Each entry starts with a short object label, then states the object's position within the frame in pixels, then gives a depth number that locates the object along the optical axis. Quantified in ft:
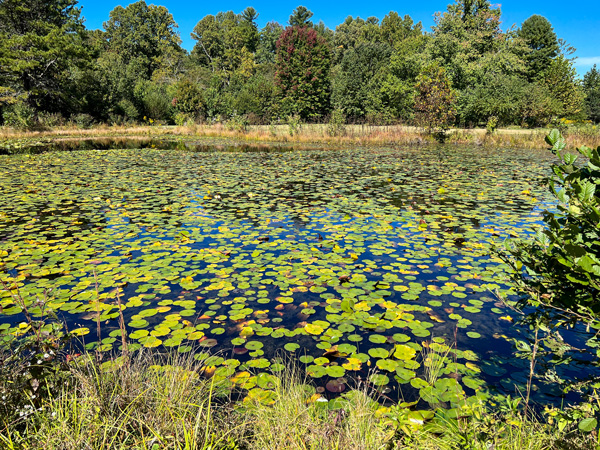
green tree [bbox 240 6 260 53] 236.02
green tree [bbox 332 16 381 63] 221.05
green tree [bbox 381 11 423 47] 217.15
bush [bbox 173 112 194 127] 98.16
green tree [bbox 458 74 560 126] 91.56
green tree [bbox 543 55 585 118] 100.53
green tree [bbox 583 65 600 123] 142.00
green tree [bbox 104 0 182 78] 197.47
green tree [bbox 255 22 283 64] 215.31
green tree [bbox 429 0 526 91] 105.81
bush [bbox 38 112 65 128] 89.66
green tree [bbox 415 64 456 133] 71.82
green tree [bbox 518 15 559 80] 143.45
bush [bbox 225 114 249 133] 84.07
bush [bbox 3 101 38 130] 81.76
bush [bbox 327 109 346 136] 73.36
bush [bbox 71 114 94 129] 96.34
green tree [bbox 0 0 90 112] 84.53
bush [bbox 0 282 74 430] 6.07
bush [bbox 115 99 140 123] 107.24
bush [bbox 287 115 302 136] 77.08
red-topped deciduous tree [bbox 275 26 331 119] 124.47
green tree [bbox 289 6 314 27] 195.24
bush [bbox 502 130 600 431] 5.53
